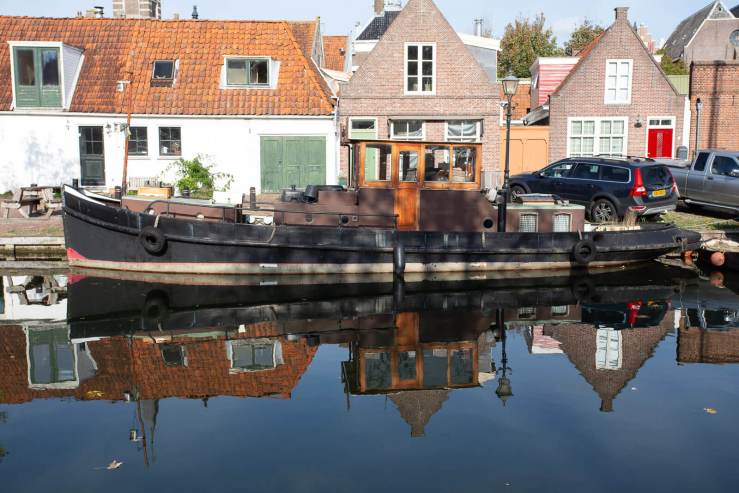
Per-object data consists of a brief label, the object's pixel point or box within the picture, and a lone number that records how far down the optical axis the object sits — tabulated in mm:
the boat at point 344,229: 16141
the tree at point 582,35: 50250
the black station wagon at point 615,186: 19672
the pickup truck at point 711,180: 20688
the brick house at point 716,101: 29031
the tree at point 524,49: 50656
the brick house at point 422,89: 26016
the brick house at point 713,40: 46500
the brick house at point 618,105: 27609
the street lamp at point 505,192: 17016
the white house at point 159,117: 24812
